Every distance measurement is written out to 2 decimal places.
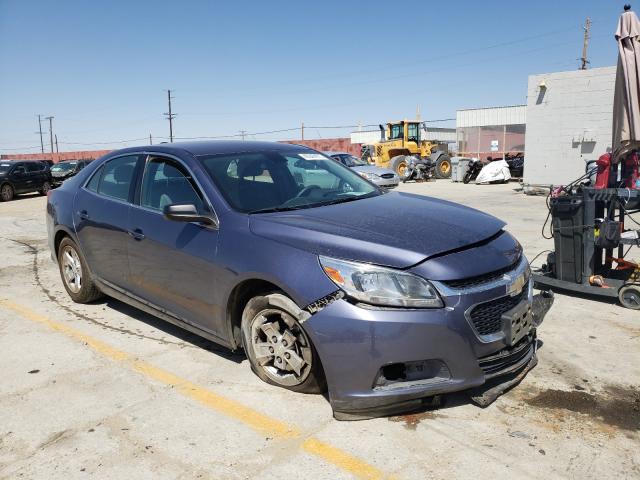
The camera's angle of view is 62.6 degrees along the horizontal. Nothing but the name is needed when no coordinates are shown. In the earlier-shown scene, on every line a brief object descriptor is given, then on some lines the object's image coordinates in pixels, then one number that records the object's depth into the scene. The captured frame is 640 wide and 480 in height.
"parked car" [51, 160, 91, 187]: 25.67
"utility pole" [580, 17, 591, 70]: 42.78
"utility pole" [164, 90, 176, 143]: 68.40
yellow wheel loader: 26.75
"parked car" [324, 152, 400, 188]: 19.08
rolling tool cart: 5.11
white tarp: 22.70
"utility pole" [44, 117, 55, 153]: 92.00
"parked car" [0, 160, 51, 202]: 21.00
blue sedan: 2.79
